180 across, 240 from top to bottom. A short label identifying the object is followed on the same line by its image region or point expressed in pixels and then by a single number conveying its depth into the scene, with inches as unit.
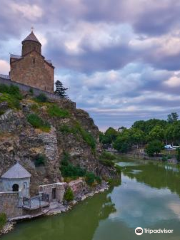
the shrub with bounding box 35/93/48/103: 1403.4
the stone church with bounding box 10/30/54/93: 1614.2
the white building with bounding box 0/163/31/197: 832.9
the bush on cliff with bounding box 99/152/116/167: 1572.3
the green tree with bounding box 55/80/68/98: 2017.7
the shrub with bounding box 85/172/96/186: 1207.7
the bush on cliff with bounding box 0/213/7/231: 699.9
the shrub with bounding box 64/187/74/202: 960.9
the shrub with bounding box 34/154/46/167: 1019.9
